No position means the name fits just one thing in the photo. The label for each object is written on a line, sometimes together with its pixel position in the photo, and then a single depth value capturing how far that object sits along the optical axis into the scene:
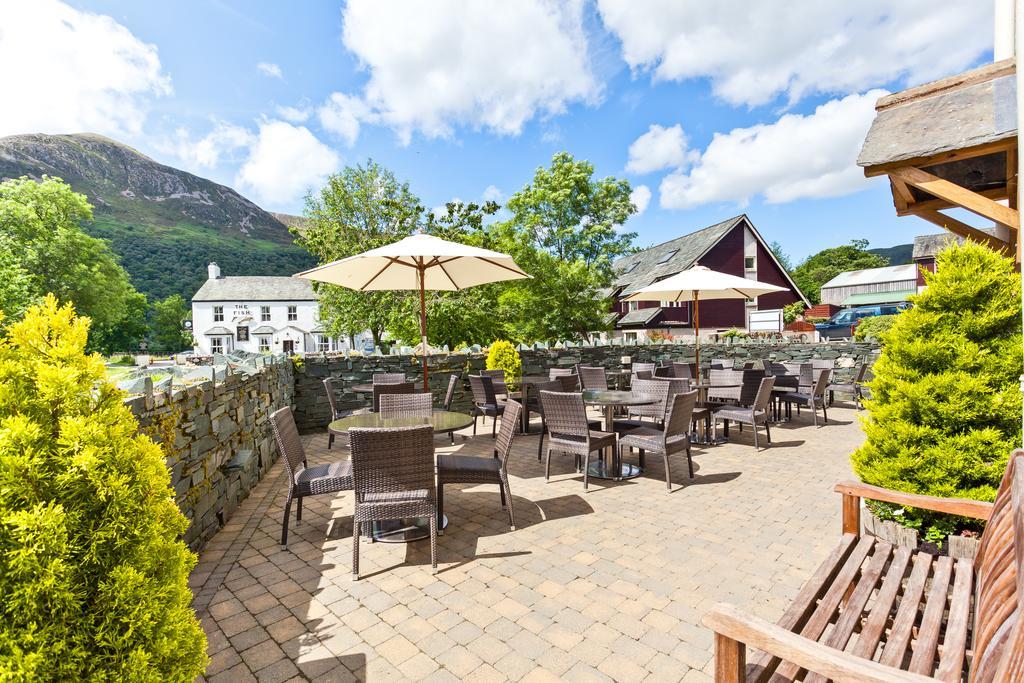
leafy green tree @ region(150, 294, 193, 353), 58.59
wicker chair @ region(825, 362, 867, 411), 9.22
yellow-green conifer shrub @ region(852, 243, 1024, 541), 2.83
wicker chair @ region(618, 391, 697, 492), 4.74
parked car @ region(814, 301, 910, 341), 18.98
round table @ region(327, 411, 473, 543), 3.83
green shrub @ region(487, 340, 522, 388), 8.95
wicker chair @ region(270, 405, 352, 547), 3.61
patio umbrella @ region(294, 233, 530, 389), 5.43
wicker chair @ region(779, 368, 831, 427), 7.84
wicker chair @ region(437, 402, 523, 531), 3.82
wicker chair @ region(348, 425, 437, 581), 3.18
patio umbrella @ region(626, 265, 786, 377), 7.93
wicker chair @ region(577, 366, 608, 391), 7.73
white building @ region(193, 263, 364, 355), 43.75
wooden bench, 1.25
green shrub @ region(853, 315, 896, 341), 13.02
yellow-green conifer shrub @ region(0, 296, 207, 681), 1.24
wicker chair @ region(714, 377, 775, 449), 6.42
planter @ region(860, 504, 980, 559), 2.43
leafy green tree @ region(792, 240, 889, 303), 67.06
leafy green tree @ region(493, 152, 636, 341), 17.11
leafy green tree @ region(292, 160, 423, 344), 17.66
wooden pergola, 2.96
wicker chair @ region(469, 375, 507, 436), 7.10
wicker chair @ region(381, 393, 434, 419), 5.20
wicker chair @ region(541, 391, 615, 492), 4.81
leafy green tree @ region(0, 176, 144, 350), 23.70
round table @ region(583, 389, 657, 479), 5.23
